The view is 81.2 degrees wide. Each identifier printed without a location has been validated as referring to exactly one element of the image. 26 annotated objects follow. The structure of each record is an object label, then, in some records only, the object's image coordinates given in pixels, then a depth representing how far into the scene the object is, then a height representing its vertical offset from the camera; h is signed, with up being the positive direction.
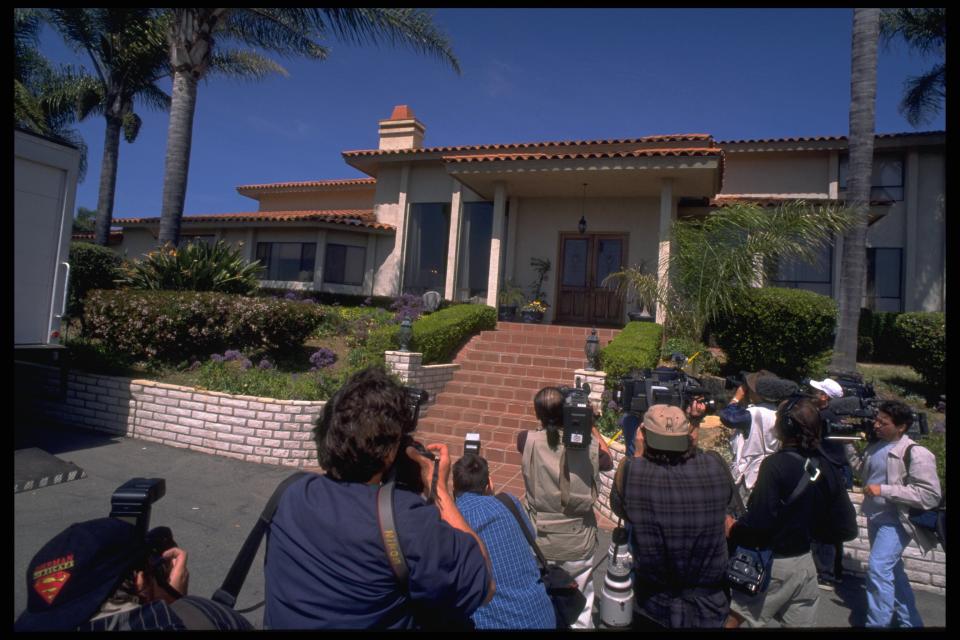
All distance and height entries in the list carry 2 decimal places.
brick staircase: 7.79 -0.72
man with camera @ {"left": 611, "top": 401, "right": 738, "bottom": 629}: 2.54 -0.77
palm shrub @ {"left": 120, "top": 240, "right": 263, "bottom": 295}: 9.06 +0.87
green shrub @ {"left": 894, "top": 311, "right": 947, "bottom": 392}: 6.54 +0.33
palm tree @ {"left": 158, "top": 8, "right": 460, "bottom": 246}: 10.04 +5.18
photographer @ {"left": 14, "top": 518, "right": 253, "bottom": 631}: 1.57 -0.79
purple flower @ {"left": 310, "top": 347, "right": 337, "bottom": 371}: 8.59 -0.42
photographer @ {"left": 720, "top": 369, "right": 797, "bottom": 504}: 4.14 -0.49
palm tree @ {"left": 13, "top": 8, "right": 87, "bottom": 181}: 15.16 +6.94
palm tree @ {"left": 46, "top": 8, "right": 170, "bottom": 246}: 13.89 +7.21
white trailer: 5.60 +0.84
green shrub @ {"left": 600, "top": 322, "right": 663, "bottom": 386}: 7.98 -0.02
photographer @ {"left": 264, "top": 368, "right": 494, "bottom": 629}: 1.67 -0.64
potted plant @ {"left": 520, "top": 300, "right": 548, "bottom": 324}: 12.79 +0.79
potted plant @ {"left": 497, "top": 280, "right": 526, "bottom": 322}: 12.95 +0.98
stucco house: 12.27 +3.28
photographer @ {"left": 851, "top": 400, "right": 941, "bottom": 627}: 3.34 -0.84
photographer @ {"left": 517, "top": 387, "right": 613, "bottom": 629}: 3.22 -0.84
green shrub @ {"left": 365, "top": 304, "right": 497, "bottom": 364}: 9.13 +0.12
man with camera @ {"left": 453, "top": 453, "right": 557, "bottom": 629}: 2.14 -0.88
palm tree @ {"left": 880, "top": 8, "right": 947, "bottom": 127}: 12.48 +7.74
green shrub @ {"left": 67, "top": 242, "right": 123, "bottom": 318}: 8.89 +0.77
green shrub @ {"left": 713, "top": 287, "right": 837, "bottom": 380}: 7.71 +0.44
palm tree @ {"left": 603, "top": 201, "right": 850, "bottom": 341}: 8.09 +1.61
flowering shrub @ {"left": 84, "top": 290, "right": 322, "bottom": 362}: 7.94 +0.03
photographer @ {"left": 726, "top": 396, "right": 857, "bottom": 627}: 2.79 -0.81
